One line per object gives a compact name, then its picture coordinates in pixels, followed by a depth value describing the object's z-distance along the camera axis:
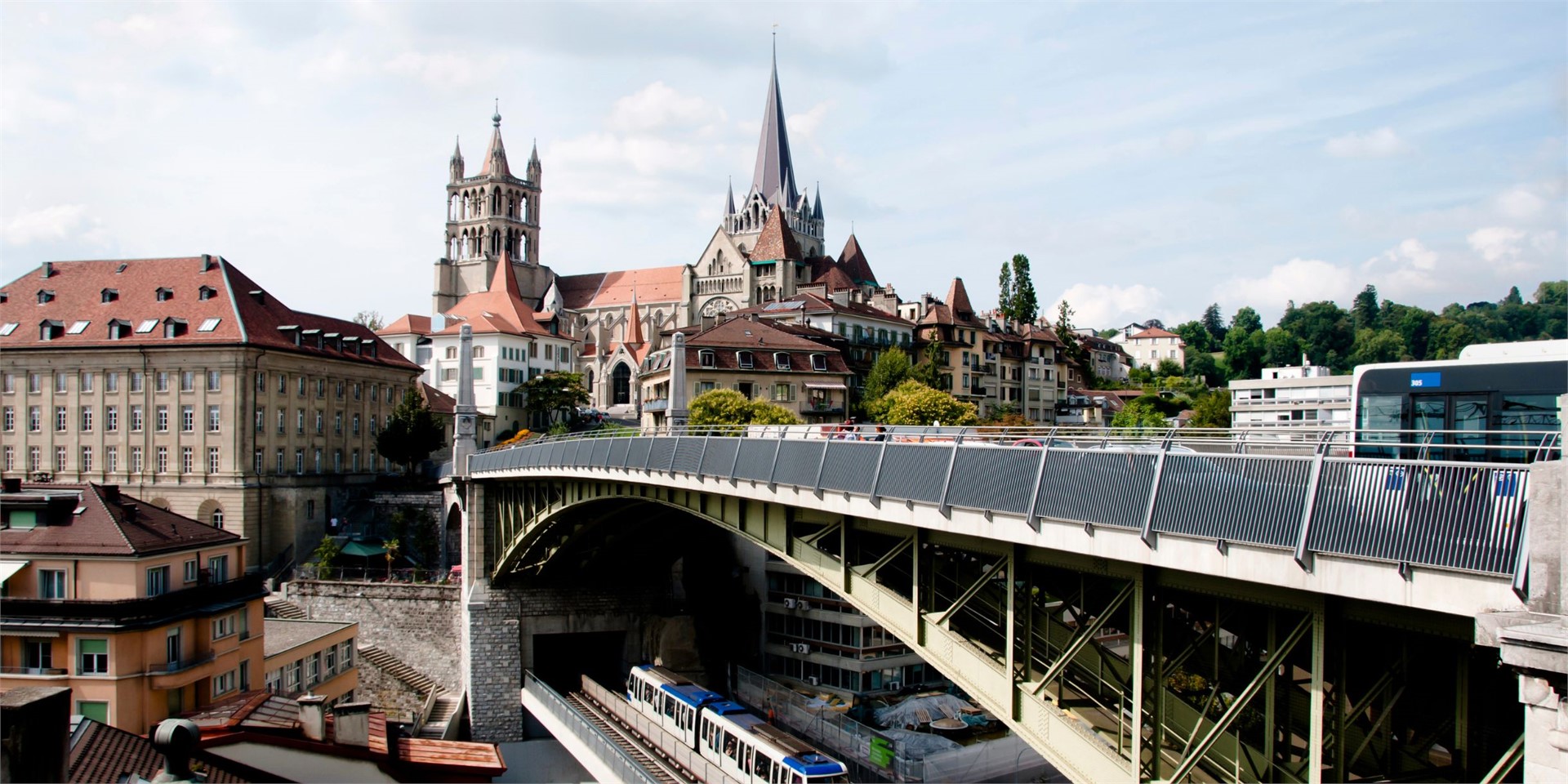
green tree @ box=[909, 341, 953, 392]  80.50
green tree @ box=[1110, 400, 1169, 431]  84.25
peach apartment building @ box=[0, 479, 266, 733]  30.44
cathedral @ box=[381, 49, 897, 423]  110.06
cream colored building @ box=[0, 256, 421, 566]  63.19
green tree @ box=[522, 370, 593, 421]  94.06
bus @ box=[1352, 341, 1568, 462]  17.77
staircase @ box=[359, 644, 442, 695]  49.00
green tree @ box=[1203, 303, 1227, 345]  181.38
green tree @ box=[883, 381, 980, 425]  63.16
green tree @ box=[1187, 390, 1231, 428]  69.94
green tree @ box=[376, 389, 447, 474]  70.62
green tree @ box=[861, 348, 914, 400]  75.75
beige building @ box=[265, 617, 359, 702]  38.97
